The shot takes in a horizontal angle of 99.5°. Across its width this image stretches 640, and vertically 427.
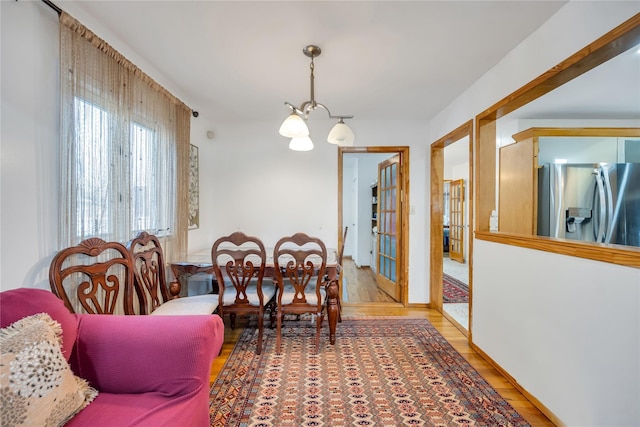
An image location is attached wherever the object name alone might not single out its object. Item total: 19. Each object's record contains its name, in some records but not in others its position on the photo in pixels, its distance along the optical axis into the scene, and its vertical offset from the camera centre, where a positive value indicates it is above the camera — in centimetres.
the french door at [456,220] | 627 -20
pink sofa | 105 -60
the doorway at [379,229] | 348 -27
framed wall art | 307 +26
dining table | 236 -55
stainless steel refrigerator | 228 +9
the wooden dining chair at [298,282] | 216 -59
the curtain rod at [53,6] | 140 +108
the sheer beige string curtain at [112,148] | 152 +44
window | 160 +26
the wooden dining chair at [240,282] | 212 -58
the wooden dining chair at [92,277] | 142 -39
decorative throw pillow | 82 -54
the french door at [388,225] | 360 -19
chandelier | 185 +61
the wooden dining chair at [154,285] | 193 -57
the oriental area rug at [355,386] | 156 -119
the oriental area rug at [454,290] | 365 -117
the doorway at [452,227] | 301 -26
